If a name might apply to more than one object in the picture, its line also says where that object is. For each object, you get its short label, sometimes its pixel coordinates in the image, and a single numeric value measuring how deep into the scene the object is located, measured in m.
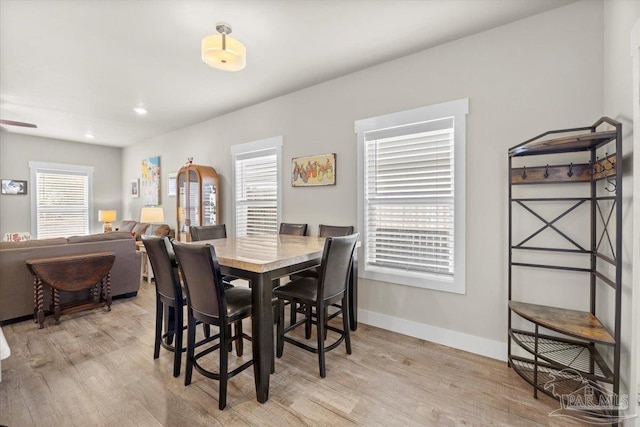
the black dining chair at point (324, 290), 2.04
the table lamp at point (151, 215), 5.29
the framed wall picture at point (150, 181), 5.94
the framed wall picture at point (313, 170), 3.35
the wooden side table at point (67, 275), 2.99
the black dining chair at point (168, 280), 2.08
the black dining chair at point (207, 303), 1.72
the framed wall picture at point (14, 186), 5.59
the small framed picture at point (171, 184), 5.55
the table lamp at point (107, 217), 6.15
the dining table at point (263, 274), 1.77
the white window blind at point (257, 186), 3.99
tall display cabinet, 4.50
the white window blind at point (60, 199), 5.97
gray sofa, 3.02
